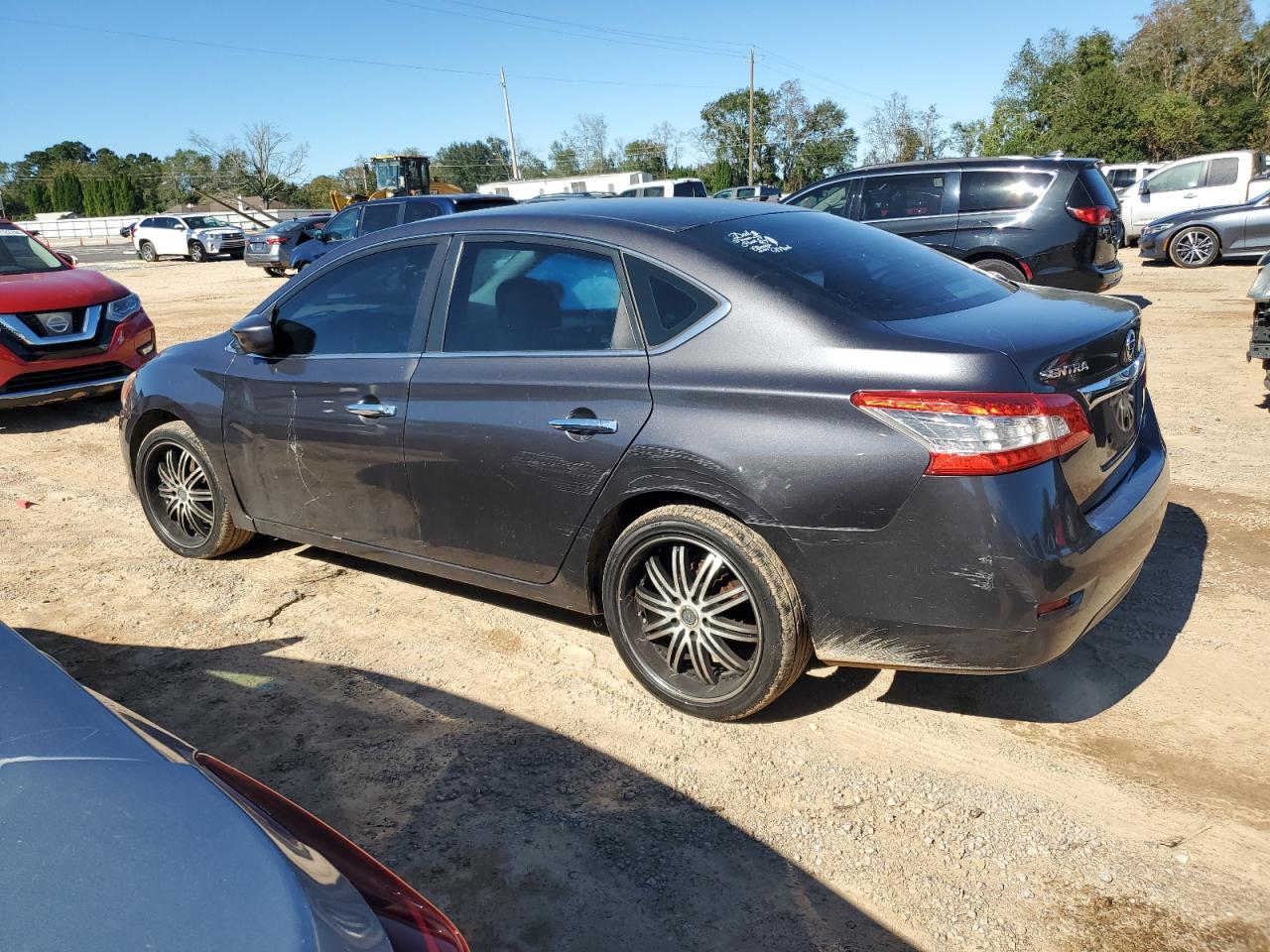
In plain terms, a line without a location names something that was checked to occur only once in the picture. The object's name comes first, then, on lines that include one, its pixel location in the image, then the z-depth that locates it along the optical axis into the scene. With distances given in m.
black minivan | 9.09
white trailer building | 39.06
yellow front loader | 40.03
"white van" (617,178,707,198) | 26.81
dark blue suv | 13.46
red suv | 7.75
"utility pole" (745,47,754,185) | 58.98
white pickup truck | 18.12
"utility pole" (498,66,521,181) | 54.84
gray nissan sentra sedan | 2.70
